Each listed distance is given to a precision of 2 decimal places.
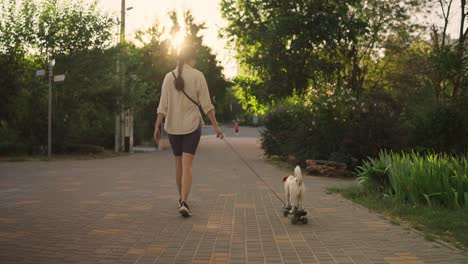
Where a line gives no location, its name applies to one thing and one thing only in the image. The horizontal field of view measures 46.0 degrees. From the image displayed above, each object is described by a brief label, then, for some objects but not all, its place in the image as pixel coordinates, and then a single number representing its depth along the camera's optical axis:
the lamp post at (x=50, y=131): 18.30
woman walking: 6.76
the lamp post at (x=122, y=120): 22.83
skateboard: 6.06
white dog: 6.20
